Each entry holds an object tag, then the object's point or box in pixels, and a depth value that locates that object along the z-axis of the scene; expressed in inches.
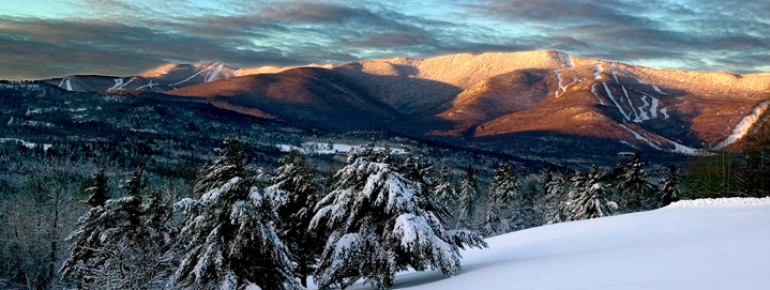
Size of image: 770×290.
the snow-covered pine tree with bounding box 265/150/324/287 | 1100.3
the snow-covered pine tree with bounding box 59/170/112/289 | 1304.1
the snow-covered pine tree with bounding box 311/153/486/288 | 832.9
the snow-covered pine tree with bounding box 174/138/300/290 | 848.3
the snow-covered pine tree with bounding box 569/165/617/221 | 2006.6
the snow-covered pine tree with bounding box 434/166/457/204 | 2610.7
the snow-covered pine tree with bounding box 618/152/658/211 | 2253.3
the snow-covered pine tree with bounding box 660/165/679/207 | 2252.7
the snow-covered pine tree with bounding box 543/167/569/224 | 2539.4
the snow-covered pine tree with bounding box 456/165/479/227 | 2886.3
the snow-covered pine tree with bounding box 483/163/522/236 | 2669.8
